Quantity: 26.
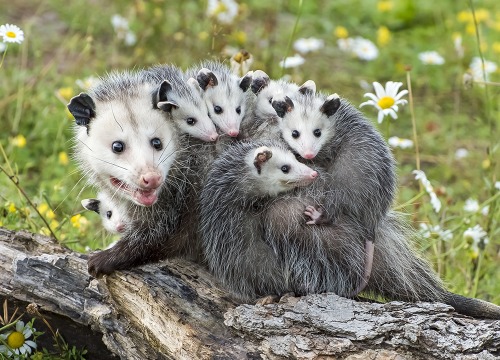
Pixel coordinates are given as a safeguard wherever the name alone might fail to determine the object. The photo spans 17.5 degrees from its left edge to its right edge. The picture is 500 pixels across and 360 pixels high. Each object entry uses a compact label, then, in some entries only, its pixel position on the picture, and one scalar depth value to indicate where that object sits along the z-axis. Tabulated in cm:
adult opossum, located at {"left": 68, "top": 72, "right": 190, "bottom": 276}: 436
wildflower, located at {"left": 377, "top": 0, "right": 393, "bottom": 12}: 1156
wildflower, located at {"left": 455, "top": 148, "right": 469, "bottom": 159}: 856
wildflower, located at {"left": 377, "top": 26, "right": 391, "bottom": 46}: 1054
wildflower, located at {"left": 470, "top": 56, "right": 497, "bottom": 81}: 838
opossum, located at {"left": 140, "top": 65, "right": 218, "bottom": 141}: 464
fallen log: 384
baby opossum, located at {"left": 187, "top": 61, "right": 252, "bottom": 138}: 481
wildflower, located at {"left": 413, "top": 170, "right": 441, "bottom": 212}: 574
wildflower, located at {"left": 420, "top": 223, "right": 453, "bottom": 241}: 580
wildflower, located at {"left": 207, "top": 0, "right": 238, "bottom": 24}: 847
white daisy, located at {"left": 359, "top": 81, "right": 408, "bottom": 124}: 561
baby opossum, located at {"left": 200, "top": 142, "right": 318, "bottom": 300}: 452
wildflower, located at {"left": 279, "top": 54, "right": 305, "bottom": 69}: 718
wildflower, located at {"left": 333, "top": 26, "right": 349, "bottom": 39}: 996
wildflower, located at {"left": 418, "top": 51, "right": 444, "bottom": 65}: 854
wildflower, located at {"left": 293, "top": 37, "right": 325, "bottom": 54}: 923
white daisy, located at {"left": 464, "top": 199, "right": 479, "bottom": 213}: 645
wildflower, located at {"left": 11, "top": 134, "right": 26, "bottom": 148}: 683
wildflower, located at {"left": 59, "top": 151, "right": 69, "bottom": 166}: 708
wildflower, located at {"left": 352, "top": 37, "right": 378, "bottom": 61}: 960
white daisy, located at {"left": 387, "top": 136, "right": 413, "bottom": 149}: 643
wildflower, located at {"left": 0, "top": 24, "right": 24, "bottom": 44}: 542
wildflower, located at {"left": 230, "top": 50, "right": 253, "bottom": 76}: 588
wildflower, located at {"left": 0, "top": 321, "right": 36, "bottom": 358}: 479
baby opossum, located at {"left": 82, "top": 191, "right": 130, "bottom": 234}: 481
